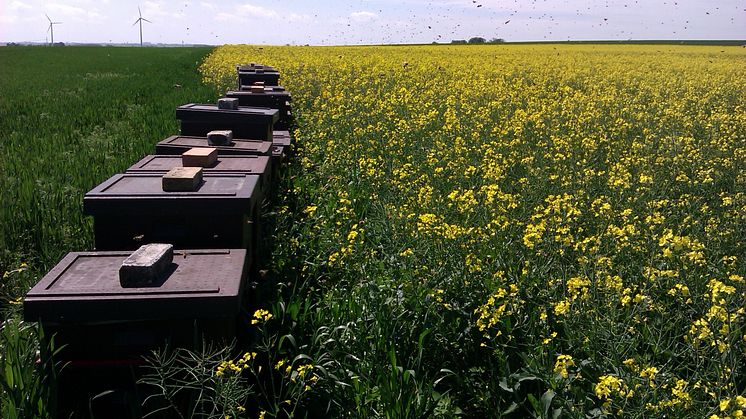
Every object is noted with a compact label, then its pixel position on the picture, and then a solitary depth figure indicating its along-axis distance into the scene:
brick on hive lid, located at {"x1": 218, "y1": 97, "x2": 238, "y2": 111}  6.15
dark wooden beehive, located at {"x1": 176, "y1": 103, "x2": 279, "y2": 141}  5.91
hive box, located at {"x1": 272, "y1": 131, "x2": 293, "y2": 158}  7.15
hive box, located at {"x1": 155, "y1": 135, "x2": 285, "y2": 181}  5.08
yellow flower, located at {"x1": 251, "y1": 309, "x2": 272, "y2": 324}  2.93
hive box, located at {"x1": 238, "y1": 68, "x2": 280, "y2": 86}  11.59
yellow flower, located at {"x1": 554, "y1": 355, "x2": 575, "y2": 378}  2.45
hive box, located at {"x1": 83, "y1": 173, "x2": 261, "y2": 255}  3.36
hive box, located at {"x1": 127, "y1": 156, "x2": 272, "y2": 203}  4.19
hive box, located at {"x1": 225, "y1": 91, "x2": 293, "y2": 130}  8.48
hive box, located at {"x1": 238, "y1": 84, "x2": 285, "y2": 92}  9.56
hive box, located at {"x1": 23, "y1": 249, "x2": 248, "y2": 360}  2.60
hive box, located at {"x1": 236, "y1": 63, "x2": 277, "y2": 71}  12.59
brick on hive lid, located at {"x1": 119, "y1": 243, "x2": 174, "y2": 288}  2.70
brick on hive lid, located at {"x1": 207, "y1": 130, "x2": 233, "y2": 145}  5.21
